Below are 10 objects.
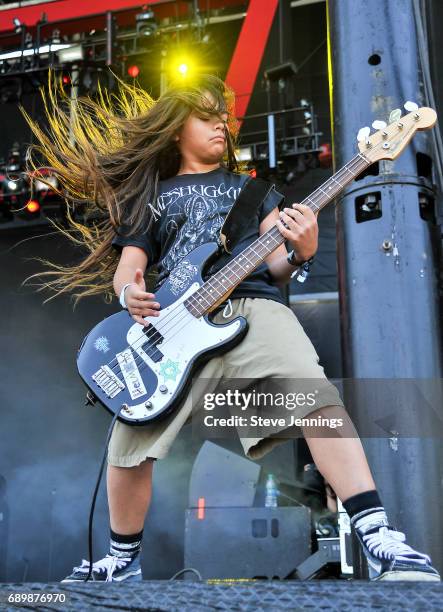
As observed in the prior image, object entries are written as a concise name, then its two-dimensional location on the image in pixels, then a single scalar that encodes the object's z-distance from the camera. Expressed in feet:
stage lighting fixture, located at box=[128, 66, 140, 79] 22.44
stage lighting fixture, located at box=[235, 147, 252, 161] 21.74
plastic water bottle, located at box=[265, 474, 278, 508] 16.10
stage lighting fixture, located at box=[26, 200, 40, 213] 23.82
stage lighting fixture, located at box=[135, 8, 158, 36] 21.88
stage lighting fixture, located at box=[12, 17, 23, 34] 23.45
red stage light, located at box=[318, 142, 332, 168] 21.40
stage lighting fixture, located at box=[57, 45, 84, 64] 22.38
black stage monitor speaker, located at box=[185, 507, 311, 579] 14.25
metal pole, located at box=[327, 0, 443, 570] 6.76
